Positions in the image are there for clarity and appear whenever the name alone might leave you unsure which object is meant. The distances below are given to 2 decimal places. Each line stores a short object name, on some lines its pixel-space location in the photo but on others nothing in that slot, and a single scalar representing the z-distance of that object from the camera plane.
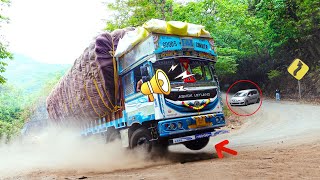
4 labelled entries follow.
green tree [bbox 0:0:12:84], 15.77
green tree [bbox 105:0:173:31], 18.80
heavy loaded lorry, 7.03
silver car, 24.58
